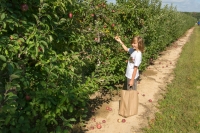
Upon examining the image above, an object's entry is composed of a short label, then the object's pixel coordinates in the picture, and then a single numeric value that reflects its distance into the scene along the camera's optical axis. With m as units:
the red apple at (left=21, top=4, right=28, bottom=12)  2.08
